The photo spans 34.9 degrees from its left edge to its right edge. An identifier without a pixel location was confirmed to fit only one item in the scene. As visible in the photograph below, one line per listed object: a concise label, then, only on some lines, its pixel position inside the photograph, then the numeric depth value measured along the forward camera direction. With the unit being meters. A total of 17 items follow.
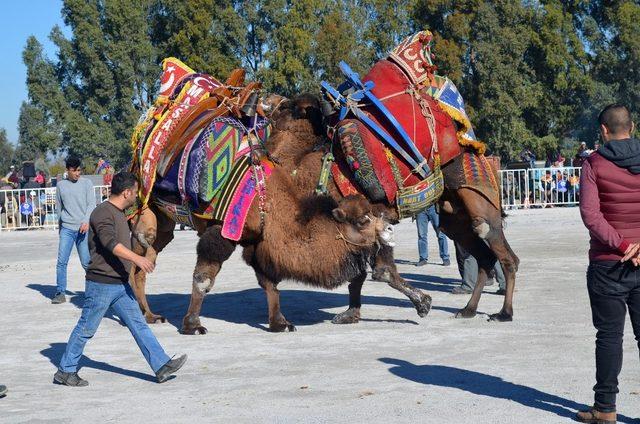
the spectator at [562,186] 28.22
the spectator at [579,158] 28.85
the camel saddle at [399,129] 10.14
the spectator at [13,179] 36.00
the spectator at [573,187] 27.91
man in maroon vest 6.60
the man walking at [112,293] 8.33
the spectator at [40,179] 35.61
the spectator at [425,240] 16.23
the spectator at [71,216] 13.47
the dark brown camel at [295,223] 10.08
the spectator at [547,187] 27.98
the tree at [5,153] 72.21
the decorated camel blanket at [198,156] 10.34
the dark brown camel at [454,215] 10.31
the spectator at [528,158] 30.26
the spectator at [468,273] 13.13
